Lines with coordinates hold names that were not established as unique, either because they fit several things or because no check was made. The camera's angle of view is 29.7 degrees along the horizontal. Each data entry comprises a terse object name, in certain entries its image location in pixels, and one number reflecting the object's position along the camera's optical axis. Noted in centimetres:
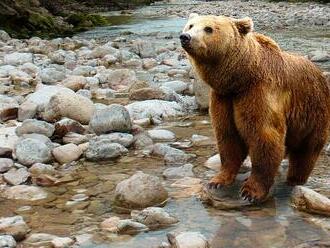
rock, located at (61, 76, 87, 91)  1112
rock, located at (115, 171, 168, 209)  532
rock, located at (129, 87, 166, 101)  991
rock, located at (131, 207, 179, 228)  489
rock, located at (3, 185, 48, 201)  570
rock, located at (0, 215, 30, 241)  471
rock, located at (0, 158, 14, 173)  643
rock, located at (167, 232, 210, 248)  431
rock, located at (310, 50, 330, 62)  1433
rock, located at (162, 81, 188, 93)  1091
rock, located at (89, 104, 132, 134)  761
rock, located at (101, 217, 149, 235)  480
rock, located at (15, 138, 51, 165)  666
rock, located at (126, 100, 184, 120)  901
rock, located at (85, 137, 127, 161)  689
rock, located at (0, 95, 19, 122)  865
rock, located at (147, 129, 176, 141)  782
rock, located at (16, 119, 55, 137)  752
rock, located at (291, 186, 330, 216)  498
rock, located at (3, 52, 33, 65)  1481
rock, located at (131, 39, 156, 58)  1698
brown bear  507
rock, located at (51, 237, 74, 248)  454
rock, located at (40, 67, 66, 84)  1213
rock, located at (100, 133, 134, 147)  734
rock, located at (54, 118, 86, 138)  769
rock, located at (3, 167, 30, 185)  611
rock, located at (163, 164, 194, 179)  623
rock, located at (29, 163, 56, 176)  642
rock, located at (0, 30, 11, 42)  2117
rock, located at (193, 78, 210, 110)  937
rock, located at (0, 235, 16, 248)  445
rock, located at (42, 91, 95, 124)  830
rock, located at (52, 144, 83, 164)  686
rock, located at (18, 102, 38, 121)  848
